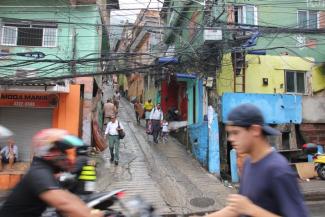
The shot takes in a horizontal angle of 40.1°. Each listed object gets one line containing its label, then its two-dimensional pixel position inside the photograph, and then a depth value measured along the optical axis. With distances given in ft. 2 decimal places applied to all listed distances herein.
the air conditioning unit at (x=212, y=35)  51.34
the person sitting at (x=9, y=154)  53.88
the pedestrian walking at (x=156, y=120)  64.59
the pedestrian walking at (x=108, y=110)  68.90
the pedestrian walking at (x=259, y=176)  7.57
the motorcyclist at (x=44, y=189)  10.12
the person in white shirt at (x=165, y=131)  68.74
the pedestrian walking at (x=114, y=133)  49.88
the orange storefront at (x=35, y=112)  58.62
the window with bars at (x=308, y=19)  67.41
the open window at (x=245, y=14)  65.00
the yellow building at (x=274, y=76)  61.72
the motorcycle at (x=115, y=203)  11.64
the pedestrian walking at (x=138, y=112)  89.04
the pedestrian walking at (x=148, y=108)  76.27
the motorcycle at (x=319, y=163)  51.96
